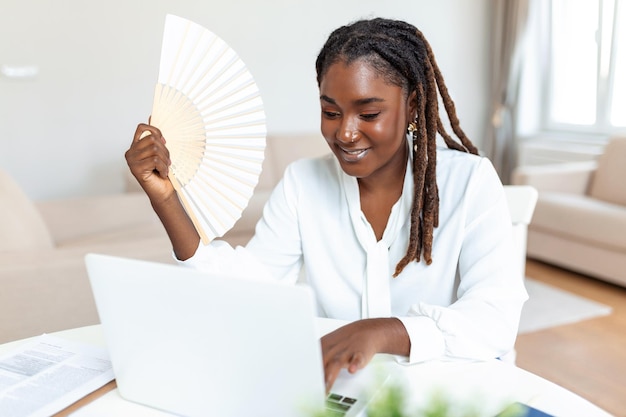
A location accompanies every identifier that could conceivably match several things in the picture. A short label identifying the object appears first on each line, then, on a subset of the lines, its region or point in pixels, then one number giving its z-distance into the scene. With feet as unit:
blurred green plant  1.39
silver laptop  2.26
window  14.71
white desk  2.83
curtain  16.58
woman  3.57
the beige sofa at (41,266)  6.15
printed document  2.89
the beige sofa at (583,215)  11.32
